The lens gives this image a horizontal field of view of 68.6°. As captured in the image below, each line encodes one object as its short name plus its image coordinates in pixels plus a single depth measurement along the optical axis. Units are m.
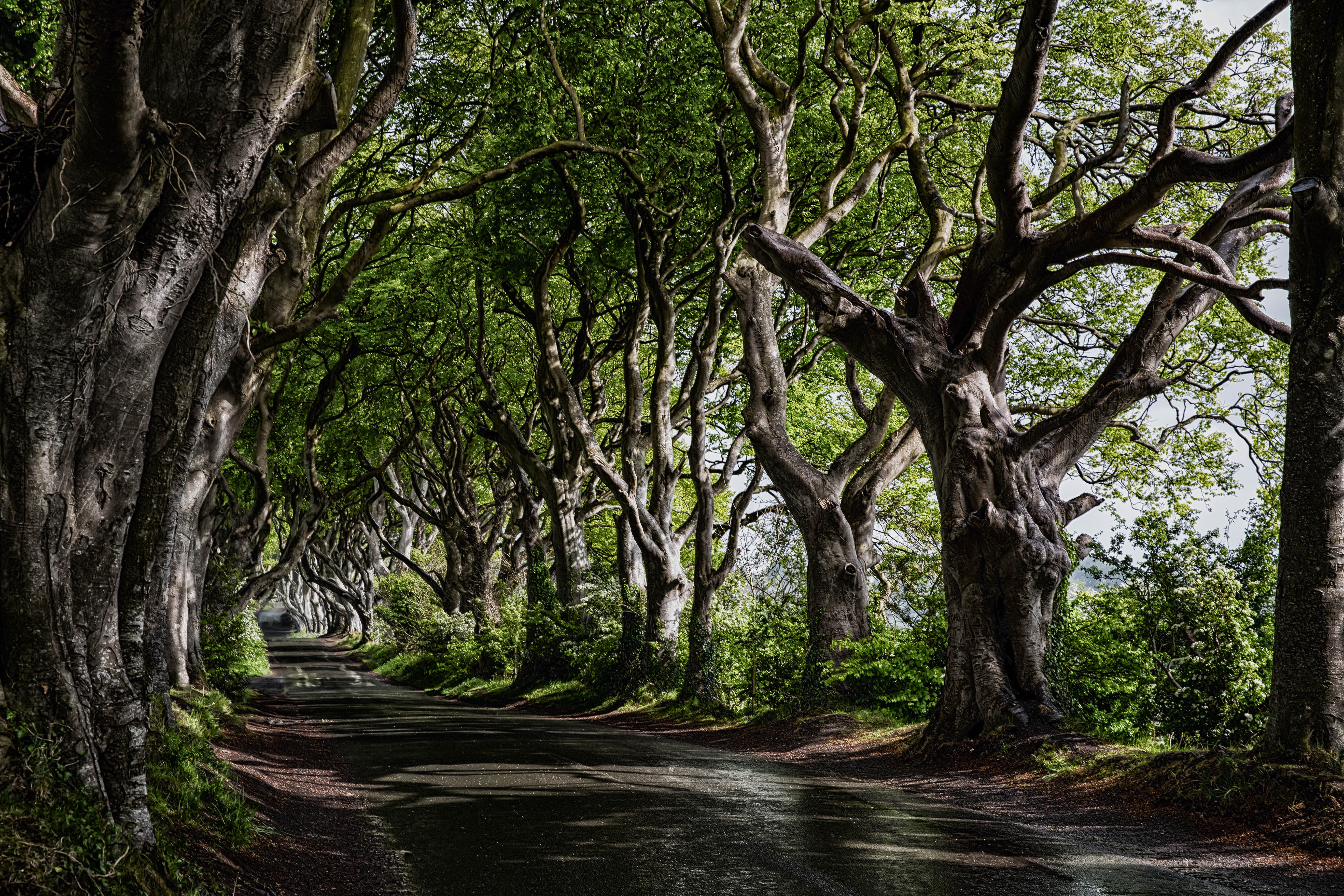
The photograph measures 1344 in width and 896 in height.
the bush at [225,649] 17.30
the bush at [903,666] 13.34
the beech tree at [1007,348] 9.76
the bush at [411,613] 32.47
